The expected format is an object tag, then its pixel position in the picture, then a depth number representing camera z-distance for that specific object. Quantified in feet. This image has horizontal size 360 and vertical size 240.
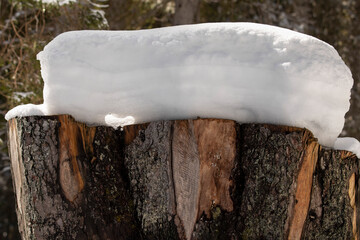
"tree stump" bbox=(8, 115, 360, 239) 9.79
